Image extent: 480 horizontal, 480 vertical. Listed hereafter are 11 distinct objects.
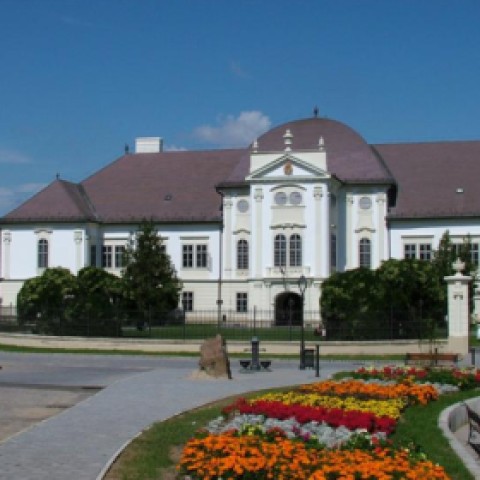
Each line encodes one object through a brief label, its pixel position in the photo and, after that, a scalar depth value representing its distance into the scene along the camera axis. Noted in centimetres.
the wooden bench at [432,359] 2712
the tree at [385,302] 3794
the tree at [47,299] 4116
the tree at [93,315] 4050
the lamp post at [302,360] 2959
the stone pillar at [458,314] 3550
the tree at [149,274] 5909
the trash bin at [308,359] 2989
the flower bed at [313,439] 1009
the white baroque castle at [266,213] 6000
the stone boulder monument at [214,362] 2472
